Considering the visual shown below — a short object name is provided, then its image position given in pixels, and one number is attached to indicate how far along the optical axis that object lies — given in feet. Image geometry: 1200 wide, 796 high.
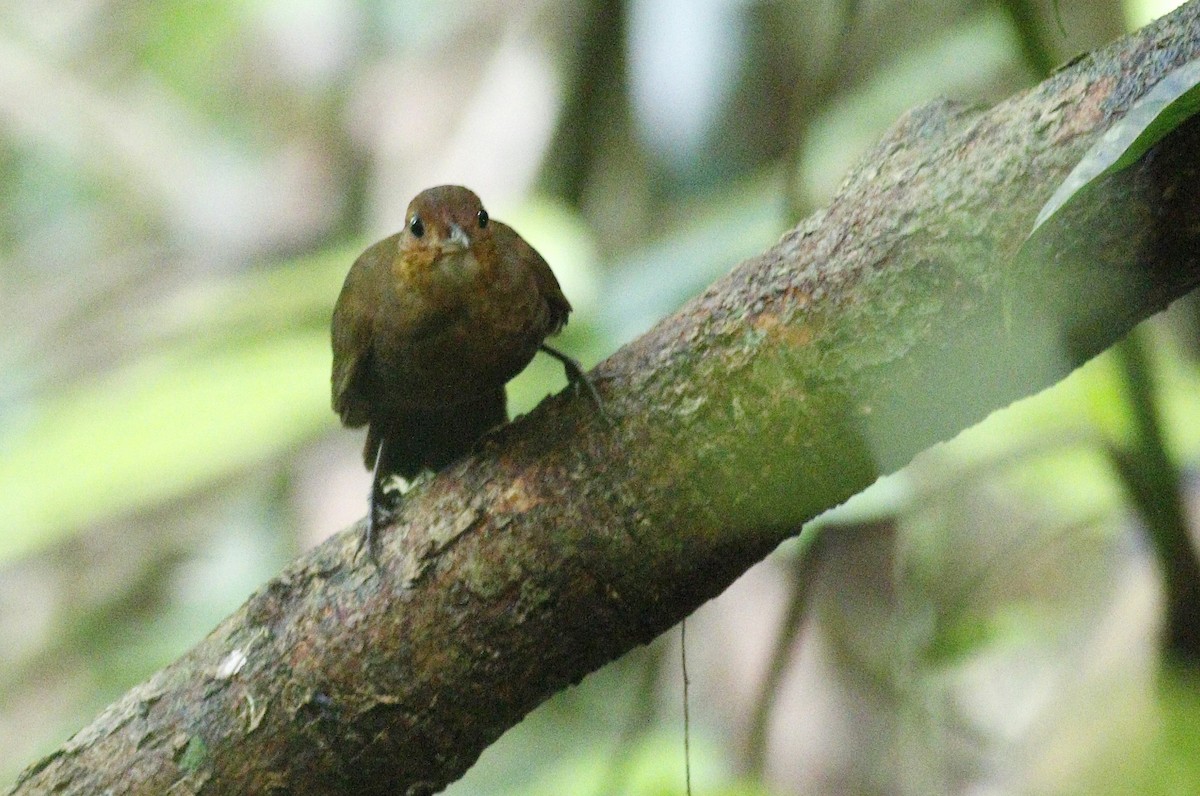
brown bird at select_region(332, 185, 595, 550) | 16.20
